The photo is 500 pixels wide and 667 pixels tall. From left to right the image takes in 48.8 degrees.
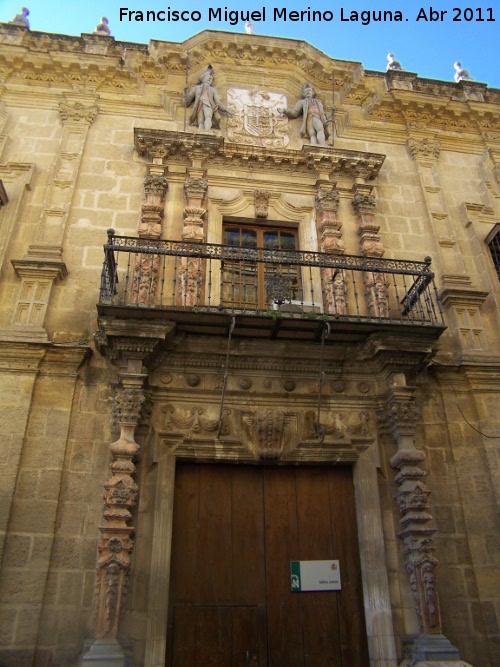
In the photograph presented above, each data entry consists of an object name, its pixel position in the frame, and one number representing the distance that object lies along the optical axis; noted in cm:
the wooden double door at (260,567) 568
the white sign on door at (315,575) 599
